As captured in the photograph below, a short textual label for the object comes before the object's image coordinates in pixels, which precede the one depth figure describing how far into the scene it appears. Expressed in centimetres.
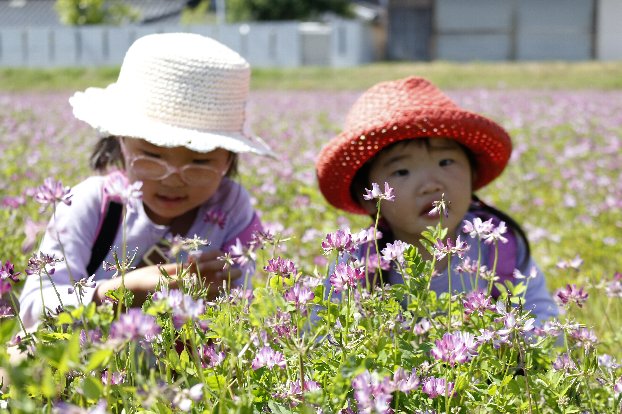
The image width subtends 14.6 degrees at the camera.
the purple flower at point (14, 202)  318
